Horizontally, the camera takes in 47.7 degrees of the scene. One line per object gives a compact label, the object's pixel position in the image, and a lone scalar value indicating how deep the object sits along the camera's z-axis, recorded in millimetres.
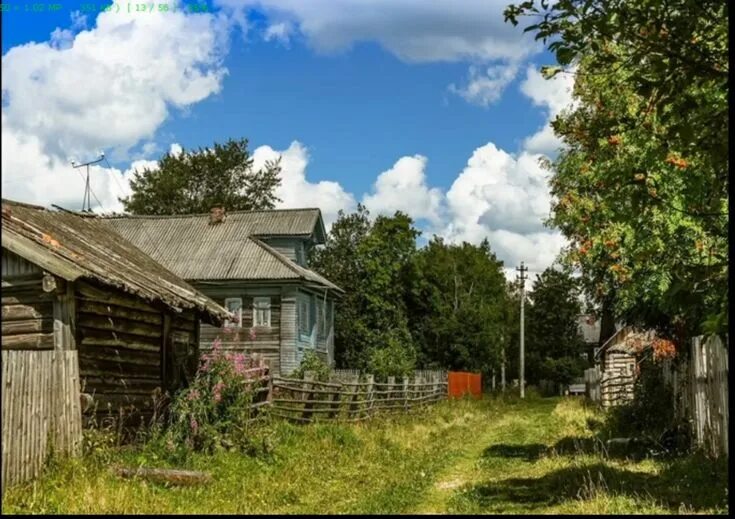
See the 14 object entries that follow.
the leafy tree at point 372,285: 49781
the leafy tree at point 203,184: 54969
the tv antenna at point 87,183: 25188
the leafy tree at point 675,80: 7500
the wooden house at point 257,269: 32938
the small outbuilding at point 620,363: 26172
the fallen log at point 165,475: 10219
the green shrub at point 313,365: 29656
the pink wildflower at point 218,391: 13344
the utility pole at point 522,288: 50031
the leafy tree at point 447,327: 54438
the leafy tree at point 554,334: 63094
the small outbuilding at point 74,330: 9766
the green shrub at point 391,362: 38488
